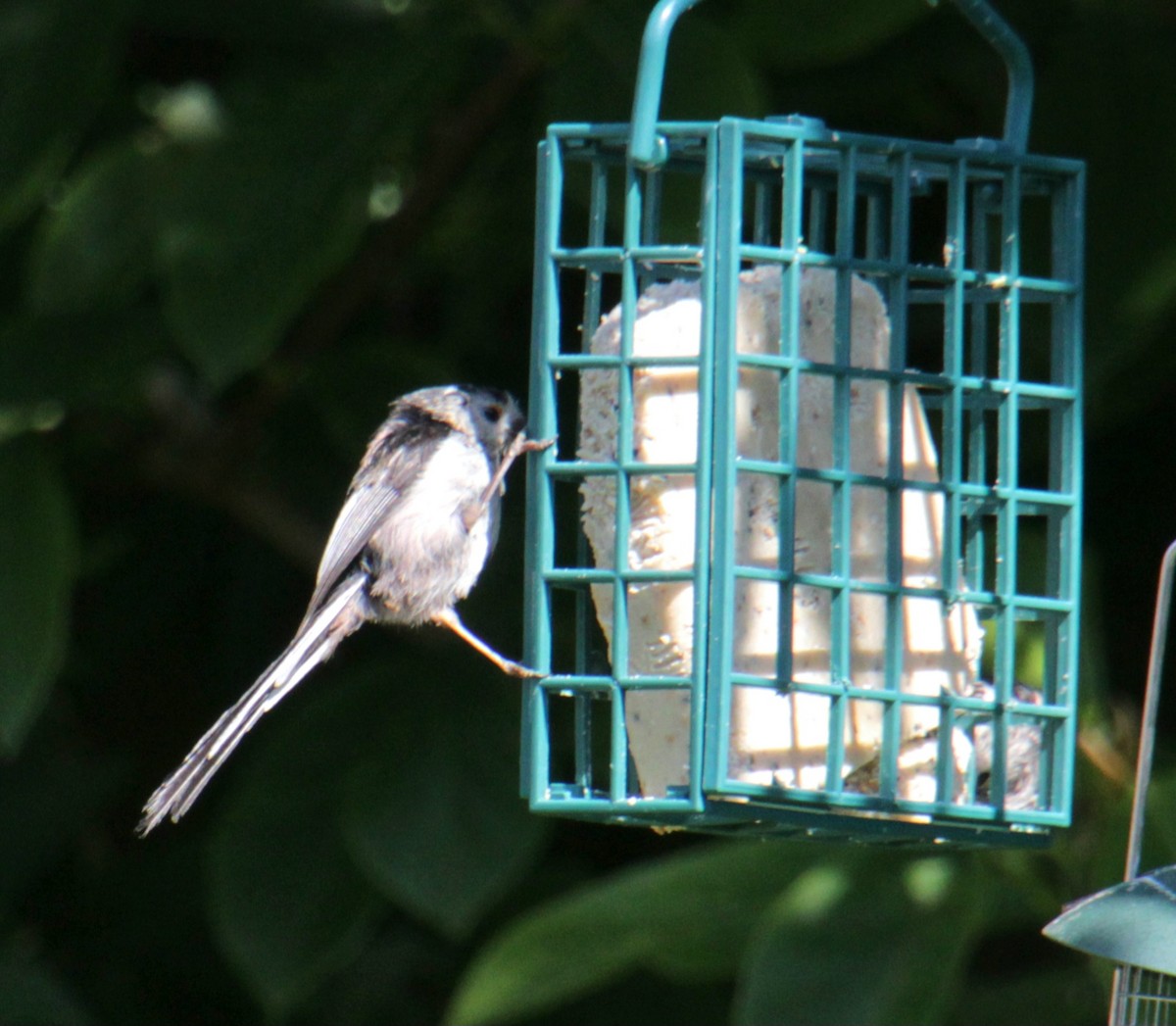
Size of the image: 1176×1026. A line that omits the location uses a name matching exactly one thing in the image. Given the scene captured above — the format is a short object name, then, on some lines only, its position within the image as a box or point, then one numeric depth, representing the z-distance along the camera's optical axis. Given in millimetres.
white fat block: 6555
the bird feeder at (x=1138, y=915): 5047
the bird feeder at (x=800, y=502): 6305
